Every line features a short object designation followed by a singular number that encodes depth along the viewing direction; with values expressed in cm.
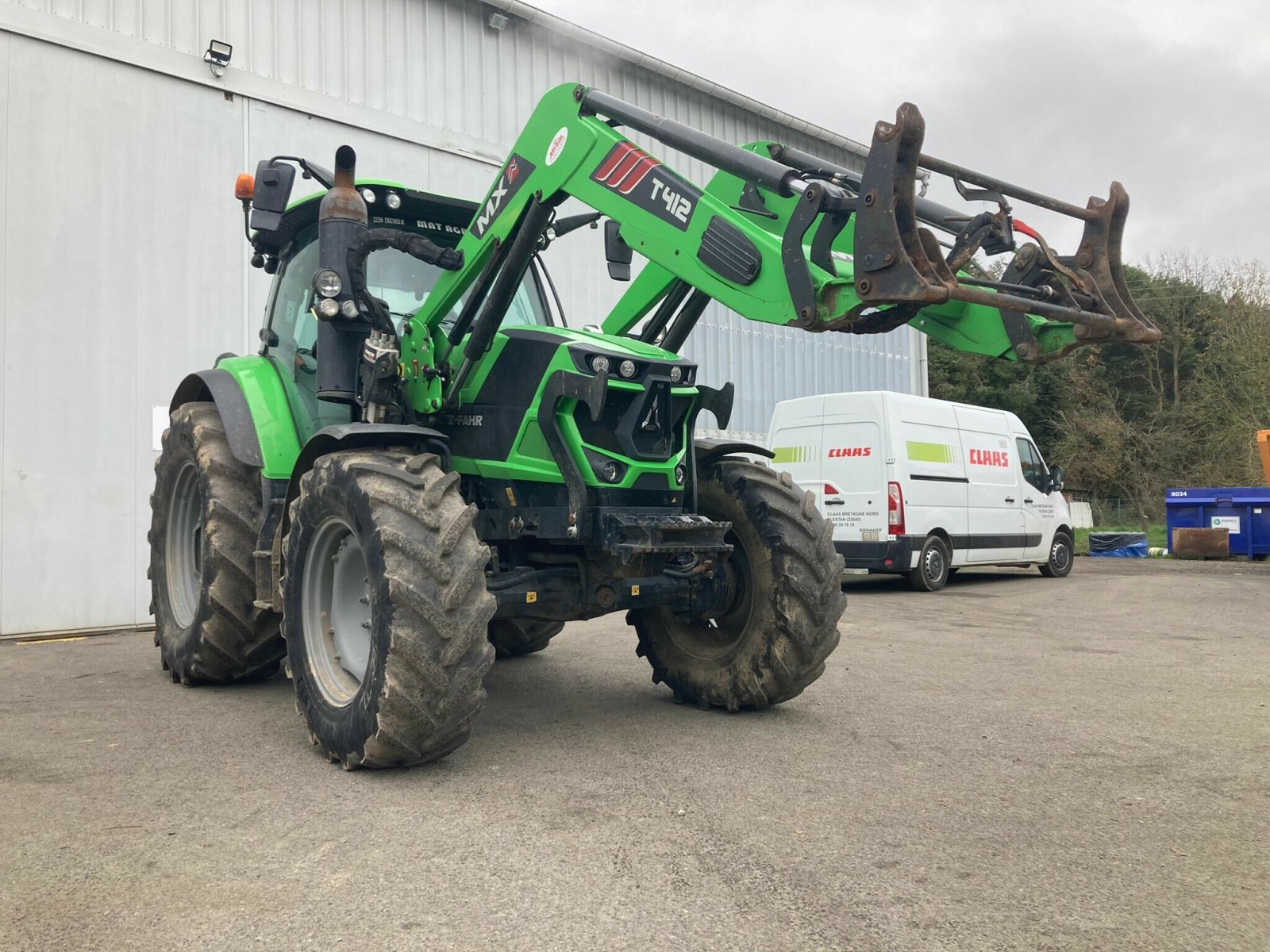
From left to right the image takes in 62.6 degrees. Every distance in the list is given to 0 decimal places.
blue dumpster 1867
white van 1288
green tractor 402
